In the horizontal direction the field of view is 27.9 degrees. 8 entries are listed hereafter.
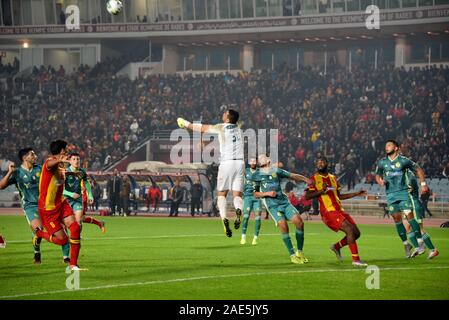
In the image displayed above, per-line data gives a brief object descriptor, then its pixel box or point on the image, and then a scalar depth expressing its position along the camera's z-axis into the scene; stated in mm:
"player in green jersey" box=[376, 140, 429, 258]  19944
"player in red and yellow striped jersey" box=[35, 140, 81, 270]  16109
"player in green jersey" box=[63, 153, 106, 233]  21047
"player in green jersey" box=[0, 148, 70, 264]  18516
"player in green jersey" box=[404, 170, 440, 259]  19438
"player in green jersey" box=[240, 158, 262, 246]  24855
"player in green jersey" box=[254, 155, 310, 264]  18328
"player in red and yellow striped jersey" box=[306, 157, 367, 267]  17344
